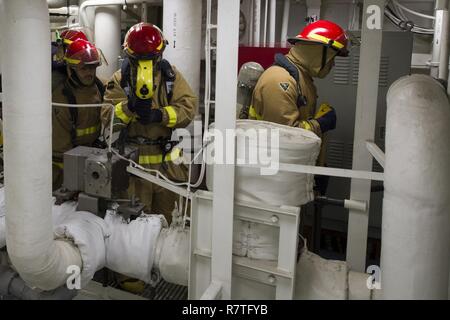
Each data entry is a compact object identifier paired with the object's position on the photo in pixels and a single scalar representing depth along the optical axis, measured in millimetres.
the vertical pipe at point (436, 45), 3449
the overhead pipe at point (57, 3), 4629
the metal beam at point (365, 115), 1917
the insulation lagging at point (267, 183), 1565
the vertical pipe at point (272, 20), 4605
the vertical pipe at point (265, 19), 4580
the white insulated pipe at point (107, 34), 4293
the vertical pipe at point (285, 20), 4862
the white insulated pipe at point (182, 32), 3182
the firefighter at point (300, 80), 2500
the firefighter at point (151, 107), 2512
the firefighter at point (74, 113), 3027
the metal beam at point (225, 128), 1452
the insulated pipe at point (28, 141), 1402
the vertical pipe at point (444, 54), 2243
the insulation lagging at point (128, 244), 1770
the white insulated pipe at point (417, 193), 1208
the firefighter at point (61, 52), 2947
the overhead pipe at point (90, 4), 4191
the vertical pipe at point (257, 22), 4609
